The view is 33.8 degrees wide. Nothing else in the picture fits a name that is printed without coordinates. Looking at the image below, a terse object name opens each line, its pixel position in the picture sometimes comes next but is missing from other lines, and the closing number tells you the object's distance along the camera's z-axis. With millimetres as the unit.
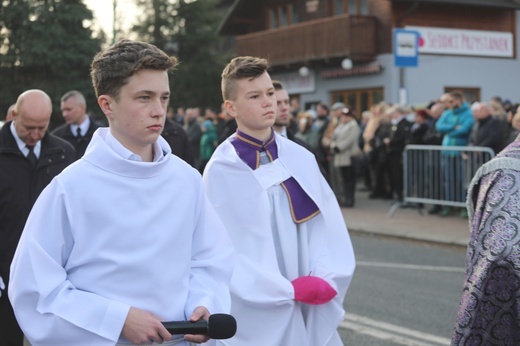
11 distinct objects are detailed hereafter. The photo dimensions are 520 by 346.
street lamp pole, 21844
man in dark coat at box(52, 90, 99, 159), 8695
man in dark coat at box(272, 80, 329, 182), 6207
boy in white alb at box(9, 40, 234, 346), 2971
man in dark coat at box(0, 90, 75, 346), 5340
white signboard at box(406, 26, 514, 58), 31500
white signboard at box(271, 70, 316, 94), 34969
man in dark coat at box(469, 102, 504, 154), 13367
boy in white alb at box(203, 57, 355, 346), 4594
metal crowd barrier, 13656
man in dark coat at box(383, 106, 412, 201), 16469
